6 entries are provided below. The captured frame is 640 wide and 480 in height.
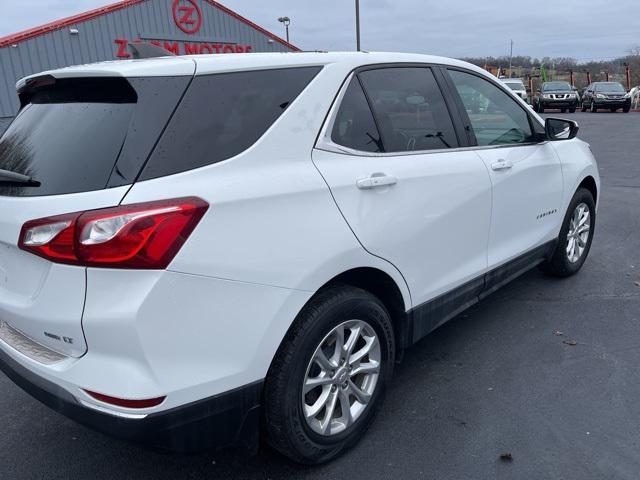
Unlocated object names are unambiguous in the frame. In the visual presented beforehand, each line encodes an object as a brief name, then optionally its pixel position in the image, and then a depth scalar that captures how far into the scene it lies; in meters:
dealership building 18.50
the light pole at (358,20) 27.72
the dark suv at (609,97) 26.94
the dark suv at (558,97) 28.95
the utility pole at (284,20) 34.78
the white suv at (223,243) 1.83
